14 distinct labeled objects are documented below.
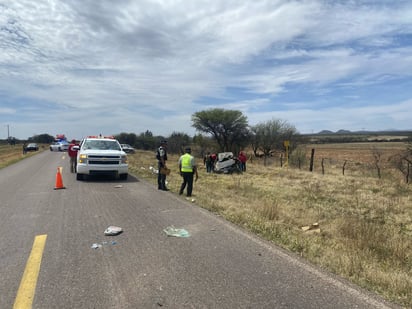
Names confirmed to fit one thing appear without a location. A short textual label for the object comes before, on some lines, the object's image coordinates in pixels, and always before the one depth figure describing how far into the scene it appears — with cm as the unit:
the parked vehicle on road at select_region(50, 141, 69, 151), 5064
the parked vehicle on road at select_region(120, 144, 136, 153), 4869
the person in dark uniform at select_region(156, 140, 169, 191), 1161
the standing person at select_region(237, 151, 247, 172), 2465
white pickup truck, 1342
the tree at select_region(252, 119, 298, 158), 4853
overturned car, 2362
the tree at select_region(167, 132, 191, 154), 5631
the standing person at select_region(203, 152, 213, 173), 2400
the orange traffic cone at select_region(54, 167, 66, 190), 1147
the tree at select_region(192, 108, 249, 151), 5041
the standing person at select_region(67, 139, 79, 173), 1616
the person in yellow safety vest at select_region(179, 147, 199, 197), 1047
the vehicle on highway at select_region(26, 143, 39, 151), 5459
